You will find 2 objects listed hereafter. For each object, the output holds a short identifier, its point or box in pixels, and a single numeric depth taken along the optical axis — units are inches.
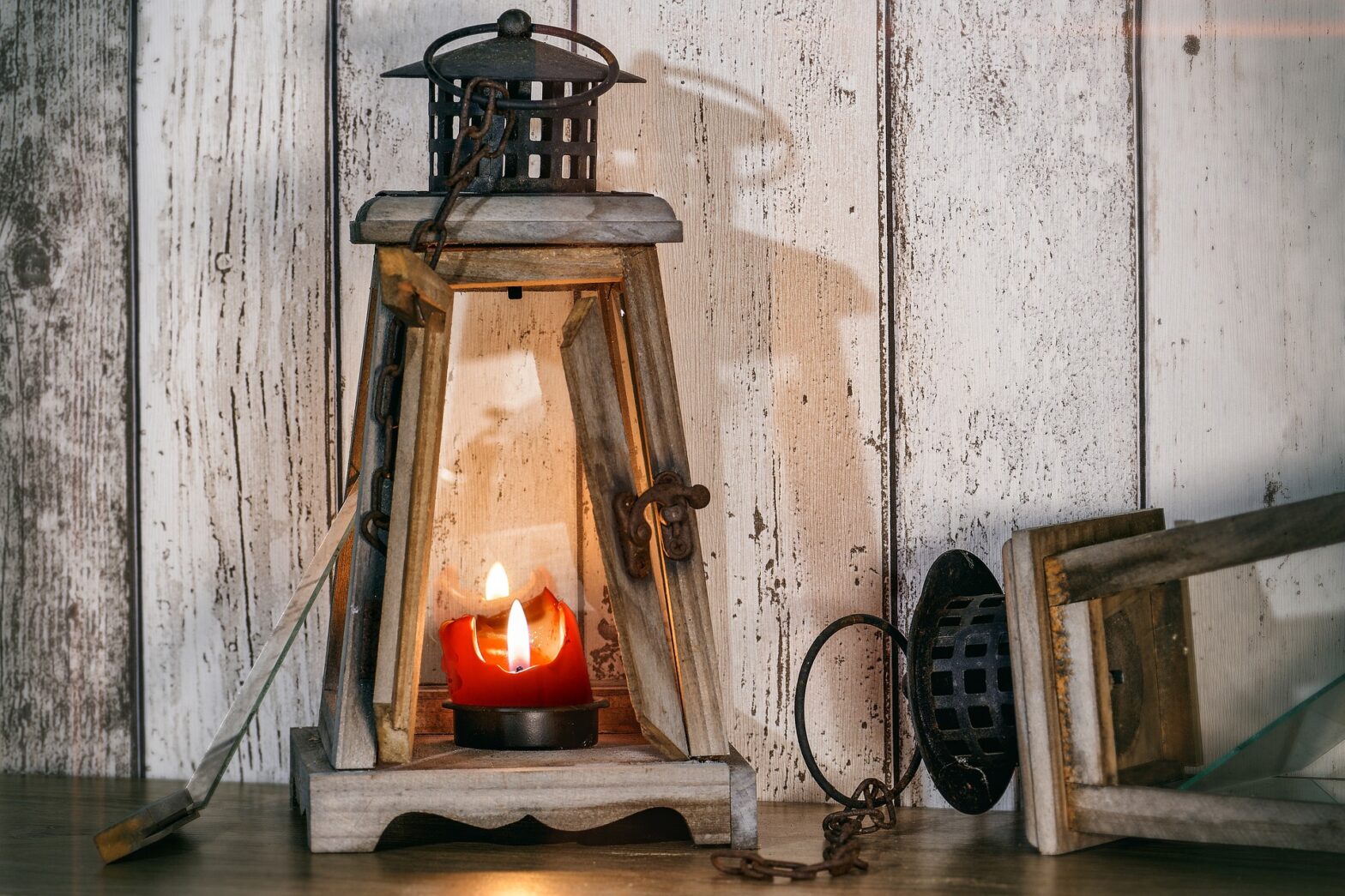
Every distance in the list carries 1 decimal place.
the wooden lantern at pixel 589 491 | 46.6
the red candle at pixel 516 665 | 48.7
